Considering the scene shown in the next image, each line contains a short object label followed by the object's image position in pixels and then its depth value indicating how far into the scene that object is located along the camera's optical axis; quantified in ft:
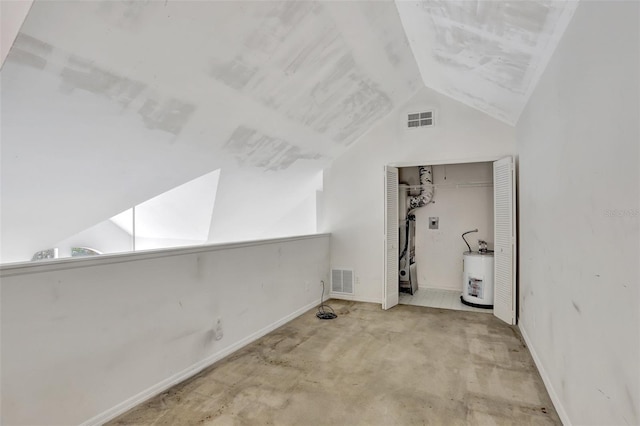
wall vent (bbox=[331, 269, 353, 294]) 17.02
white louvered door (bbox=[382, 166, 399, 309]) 15.26
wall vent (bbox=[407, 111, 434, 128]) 15.73
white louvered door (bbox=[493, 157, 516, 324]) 13.24
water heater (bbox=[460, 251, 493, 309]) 15.23
